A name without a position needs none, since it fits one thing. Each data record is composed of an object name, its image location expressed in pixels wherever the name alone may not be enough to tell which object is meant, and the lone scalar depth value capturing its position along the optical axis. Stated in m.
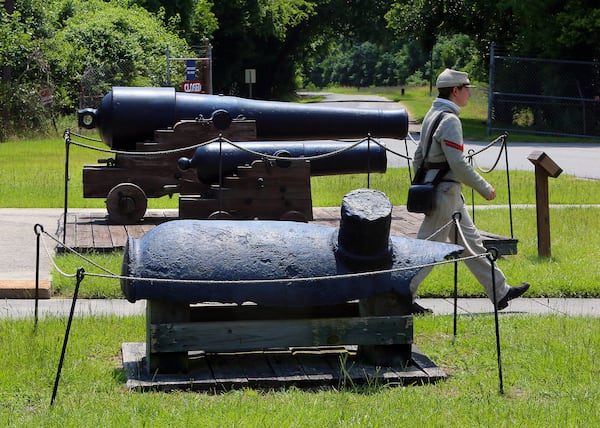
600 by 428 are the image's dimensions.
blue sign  32.40
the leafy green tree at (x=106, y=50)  33.47
